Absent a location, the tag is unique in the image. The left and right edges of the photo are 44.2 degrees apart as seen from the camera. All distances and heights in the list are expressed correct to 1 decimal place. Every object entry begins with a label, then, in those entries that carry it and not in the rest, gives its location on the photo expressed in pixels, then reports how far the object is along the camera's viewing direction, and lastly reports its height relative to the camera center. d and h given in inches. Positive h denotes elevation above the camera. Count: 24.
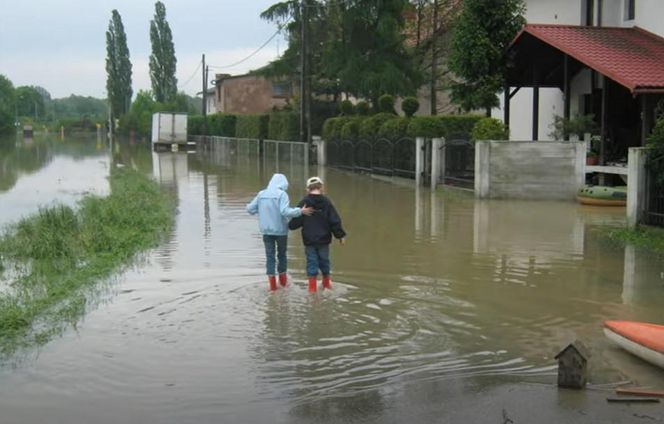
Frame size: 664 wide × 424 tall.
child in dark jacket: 348.8 -34.5
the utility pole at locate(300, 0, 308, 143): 1486.8 +143.9
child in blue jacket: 353.1 -30.7
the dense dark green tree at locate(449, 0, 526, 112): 885.2 +112.5
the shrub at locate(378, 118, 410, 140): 1077.1 +24.8
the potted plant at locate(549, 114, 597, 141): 846.5 +20.9
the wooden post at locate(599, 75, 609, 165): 784.3 +26.1
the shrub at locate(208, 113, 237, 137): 2330.2 +66.2
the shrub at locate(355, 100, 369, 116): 1453.0 +67.0
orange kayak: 241.8 -59.4
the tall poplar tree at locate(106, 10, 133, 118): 3777.1 +371.2
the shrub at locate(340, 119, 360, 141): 1265.5 +26.7
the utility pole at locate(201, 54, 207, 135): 2515.4 +170.6
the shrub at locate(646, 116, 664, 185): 519.2 -3.8
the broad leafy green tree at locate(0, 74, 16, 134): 4087.1 +254.4
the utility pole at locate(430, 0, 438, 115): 1555.9 +170.3
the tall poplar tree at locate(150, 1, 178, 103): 3577.8 +392.3
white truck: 2379.4 +56.3
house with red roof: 753.0 +82.3
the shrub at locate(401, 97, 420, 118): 1128.2 +56.1
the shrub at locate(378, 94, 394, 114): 1286.9 +69.0
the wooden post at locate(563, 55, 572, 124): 846.5 +62.5
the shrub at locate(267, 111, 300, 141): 1653.5 +44.8
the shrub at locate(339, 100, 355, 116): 1493.6 +70.9
